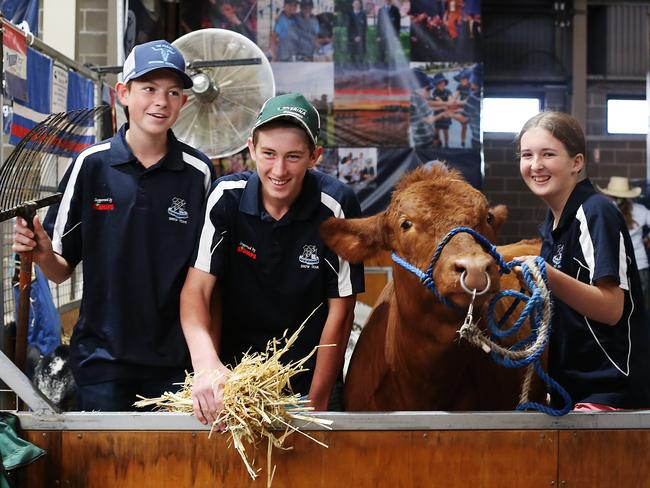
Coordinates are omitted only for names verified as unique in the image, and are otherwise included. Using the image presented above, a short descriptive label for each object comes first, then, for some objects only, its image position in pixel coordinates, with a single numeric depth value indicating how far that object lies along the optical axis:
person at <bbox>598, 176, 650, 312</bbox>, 10.83
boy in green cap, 2.94
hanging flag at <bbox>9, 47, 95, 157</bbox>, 4.69
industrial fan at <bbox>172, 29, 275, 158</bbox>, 6.52
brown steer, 2.59
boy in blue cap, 3.09
